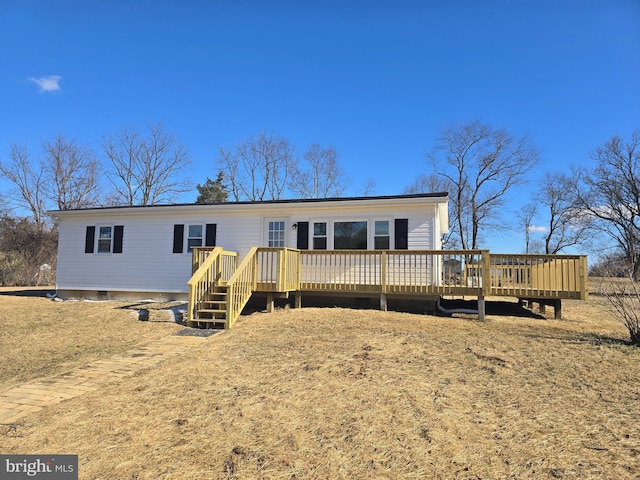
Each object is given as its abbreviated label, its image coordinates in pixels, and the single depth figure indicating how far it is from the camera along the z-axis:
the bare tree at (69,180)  31.02
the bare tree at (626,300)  6.64
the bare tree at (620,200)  24.84
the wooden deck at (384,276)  8.80
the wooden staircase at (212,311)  8.11
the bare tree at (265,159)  35.44
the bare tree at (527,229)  43.97
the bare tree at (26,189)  29.67
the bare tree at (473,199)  33.84
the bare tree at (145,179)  33.75
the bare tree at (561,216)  32.99
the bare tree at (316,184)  34.69
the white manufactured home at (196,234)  10.96
